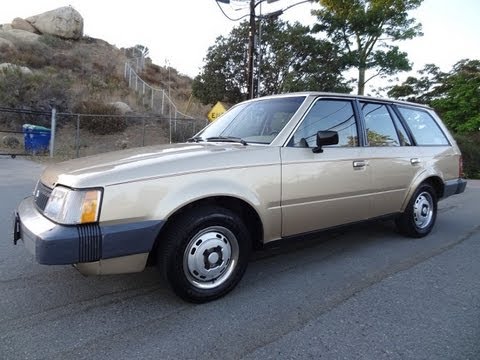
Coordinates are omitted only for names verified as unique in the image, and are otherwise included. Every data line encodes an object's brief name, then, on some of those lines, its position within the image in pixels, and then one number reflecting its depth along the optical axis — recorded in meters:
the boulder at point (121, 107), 18.86
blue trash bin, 13.20
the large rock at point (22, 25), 34.41
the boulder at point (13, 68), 18.15
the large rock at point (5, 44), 26.70
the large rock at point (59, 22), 34.78
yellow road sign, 13.05
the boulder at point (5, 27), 33.32
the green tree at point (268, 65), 21.16
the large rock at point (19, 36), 28.89
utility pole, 14.02
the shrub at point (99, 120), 17.00
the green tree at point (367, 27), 23.78
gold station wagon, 2.54
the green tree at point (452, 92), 26.09
